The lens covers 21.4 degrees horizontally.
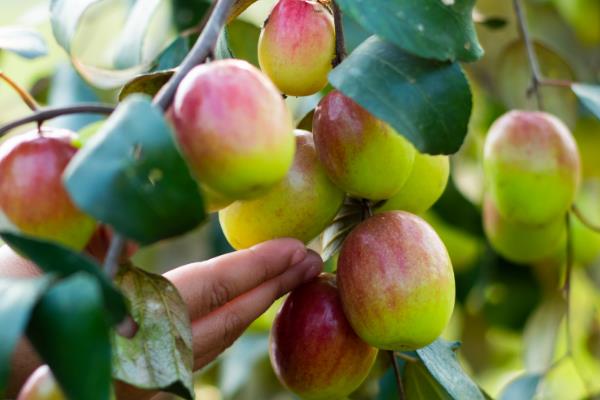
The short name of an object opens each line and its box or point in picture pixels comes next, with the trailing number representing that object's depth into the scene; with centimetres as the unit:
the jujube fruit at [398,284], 55
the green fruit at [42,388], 46
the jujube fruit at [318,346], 59
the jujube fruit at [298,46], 56
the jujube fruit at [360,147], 55
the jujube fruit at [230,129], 47
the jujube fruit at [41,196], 48
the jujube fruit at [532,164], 71
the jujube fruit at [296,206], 58
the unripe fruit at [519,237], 77
